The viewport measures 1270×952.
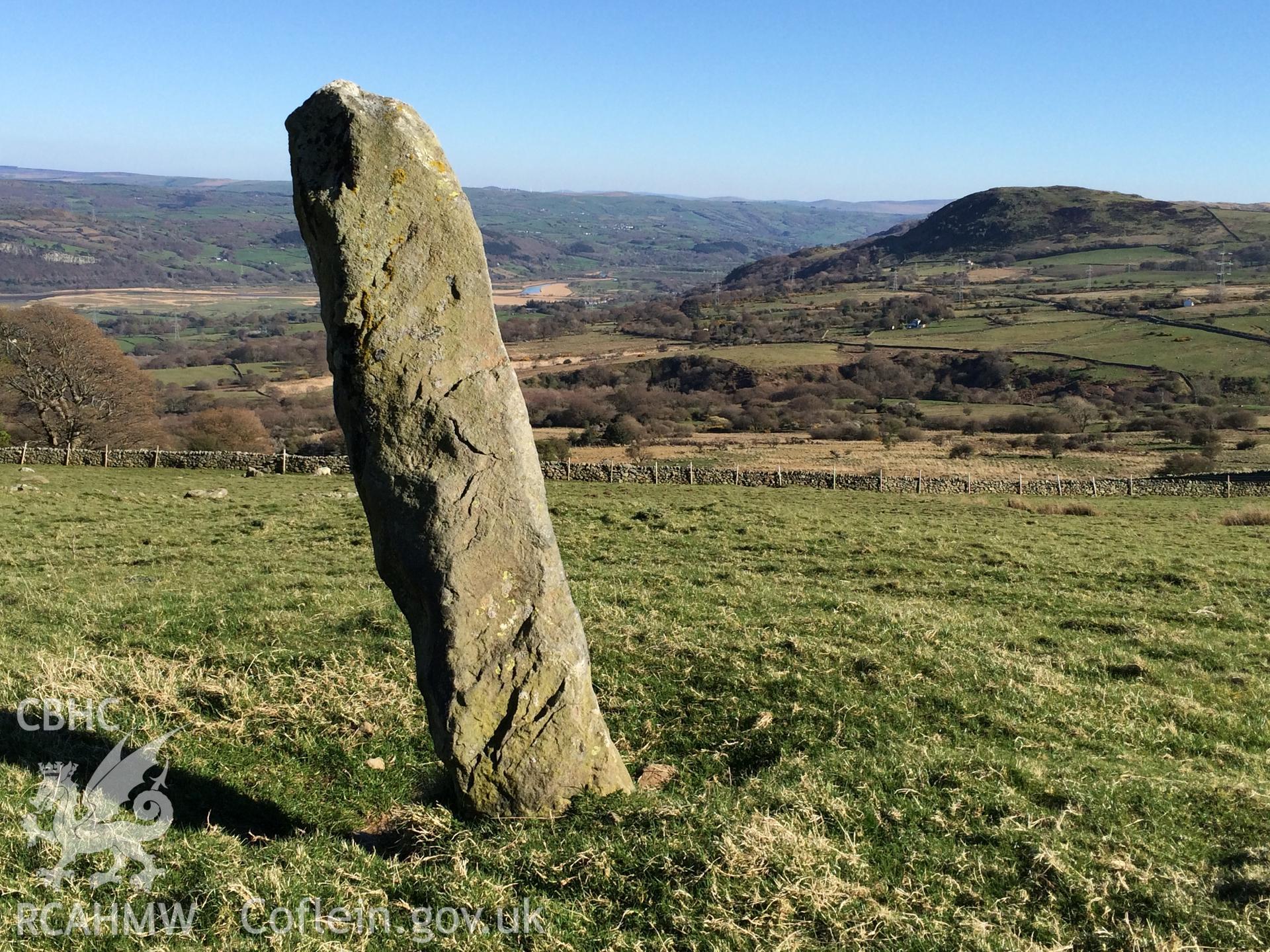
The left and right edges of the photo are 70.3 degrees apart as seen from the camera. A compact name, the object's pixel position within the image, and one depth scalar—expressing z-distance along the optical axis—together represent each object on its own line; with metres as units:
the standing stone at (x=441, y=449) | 7.02
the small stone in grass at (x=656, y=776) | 8.08
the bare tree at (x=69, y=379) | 48.62
